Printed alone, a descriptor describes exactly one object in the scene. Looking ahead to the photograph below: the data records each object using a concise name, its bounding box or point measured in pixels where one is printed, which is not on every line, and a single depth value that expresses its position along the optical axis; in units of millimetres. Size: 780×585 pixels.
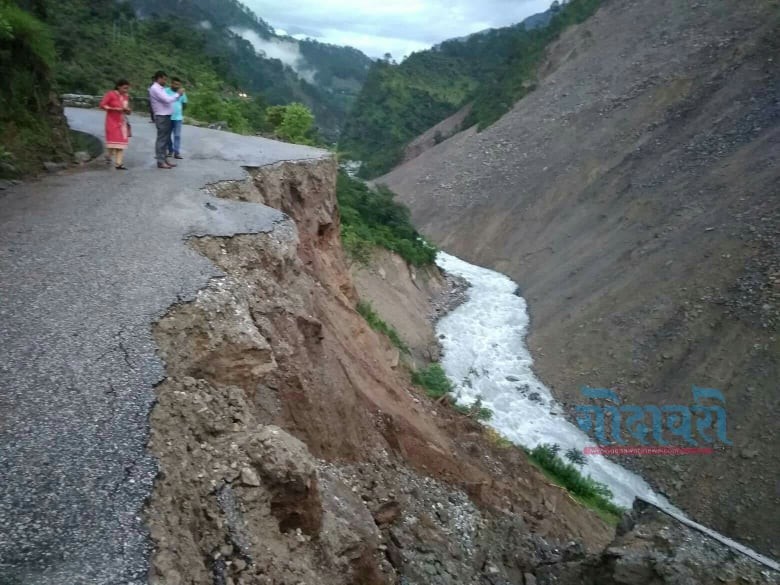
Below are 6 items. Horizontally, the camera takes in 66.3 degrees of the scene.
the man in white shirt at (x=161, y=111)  8945
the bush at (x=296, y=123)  20719
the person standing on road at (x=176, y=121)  9273
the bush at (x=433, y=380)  13616
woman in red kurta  8430
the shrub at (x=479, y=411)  15281
